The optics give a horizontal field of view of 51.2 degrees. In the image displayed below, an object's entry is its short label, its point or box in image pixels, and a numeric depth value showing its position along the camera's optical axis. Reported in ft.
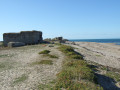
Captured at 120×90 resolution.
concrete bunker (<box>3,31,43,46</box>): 112.78
